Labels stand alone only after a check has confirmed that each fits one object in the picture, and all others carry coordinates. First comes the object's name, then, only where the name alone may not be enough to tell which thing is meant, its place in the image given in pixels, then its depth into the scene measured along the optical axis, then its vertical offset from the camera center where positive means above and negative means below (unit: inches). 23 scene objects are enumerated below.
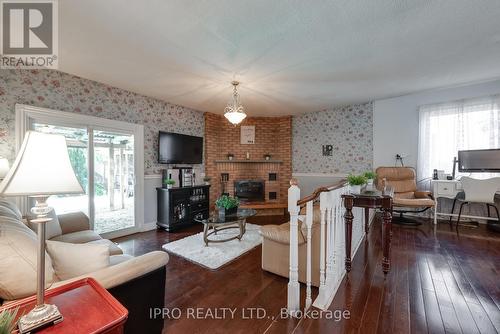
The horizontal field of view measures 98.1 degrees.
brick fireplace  215.3 +11.5
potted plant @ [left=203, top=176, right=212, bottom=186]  192.1 -12.1
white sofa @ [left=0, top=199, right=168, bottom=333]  38.2 -22.5
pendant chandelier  125.3 +29.9
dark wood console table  82.4 -16.7
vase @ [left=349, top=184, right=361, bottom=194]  99.5 -10.4
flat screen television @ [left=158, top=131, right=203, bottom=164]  167.5 +14.5
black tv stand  157.4 -30.9
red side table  31.6 -23.2
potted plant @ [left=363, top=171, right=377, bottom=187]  114.0 -5.1
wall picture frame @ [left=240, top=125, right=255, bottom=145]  226.1 +33.4
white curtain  150.7 +26.3
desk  149.6 -16.9
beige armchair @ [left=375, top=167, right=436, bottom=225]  159.9 -16.1
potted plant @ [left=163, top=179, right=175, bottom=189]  160.6 -12.5
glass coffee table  120.6 -30.9
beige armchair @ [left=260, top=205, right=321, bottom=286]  78.6 -33.2
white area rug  106.0 -45.6
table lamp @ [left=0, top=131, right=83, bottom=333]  31.9 -2.4
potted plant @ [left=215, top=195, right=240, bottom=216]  129.7 -23.9
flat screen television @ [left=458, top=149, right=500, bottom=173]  144.3 +3.6
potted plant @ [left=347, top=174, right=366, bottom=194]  97.6 -7.8
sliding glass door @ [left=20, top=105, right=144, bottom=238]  120.0 +0.8
